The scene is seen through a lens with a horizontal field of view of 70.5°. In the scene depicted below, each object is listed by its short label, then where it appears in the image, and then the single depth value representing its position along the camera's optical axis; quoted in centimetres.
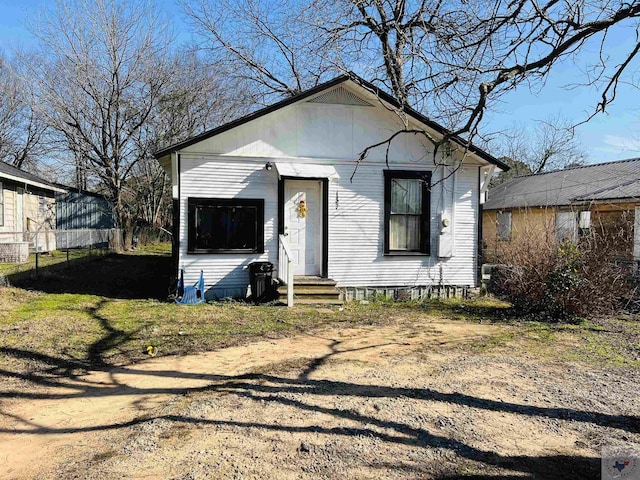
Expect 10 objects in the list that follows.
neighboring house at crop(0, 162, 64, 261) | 1447
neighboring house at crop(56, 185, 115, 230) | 2319
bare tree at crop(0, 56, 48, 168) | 2752
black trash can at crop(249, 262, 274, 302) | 968
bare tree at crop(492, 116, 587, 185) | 3481
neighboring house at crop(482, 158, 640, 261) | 996
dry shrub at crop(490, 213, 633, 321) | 855
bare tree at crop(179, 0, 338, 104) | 1975
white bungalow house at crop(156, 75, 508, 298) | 984
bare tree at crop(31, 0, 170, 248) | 1853
